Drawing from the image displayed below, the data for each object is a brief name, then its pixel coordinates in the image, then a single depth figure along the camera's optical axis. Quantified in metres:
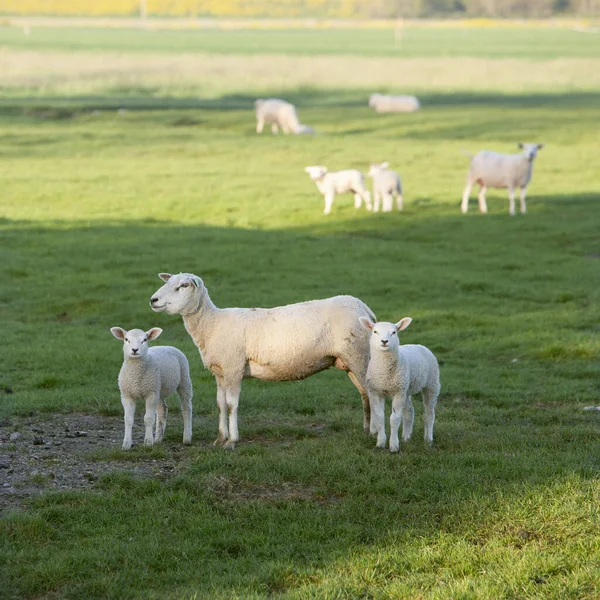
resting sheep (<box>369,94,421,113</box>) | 61.12
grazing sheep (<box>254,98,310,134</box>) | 50.81
